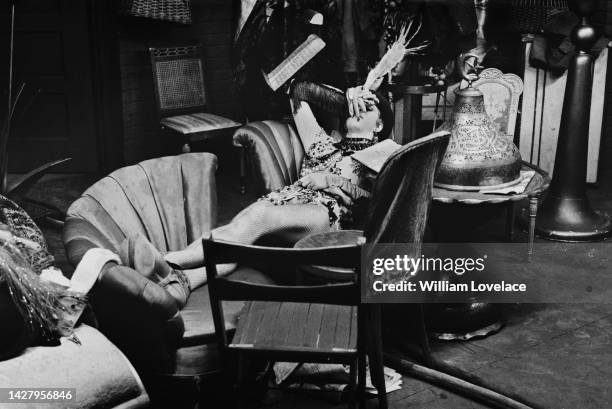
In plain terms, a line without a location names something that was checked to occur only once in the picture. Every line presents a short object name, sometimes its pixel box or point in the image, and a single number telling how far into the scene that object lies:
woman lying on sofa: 3.00
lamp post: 4.80
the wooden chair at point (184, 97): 5.48
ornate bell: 3.52
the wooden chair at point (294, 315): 2.36
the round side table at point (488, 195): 3.41
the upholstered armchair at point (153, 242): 2.63
